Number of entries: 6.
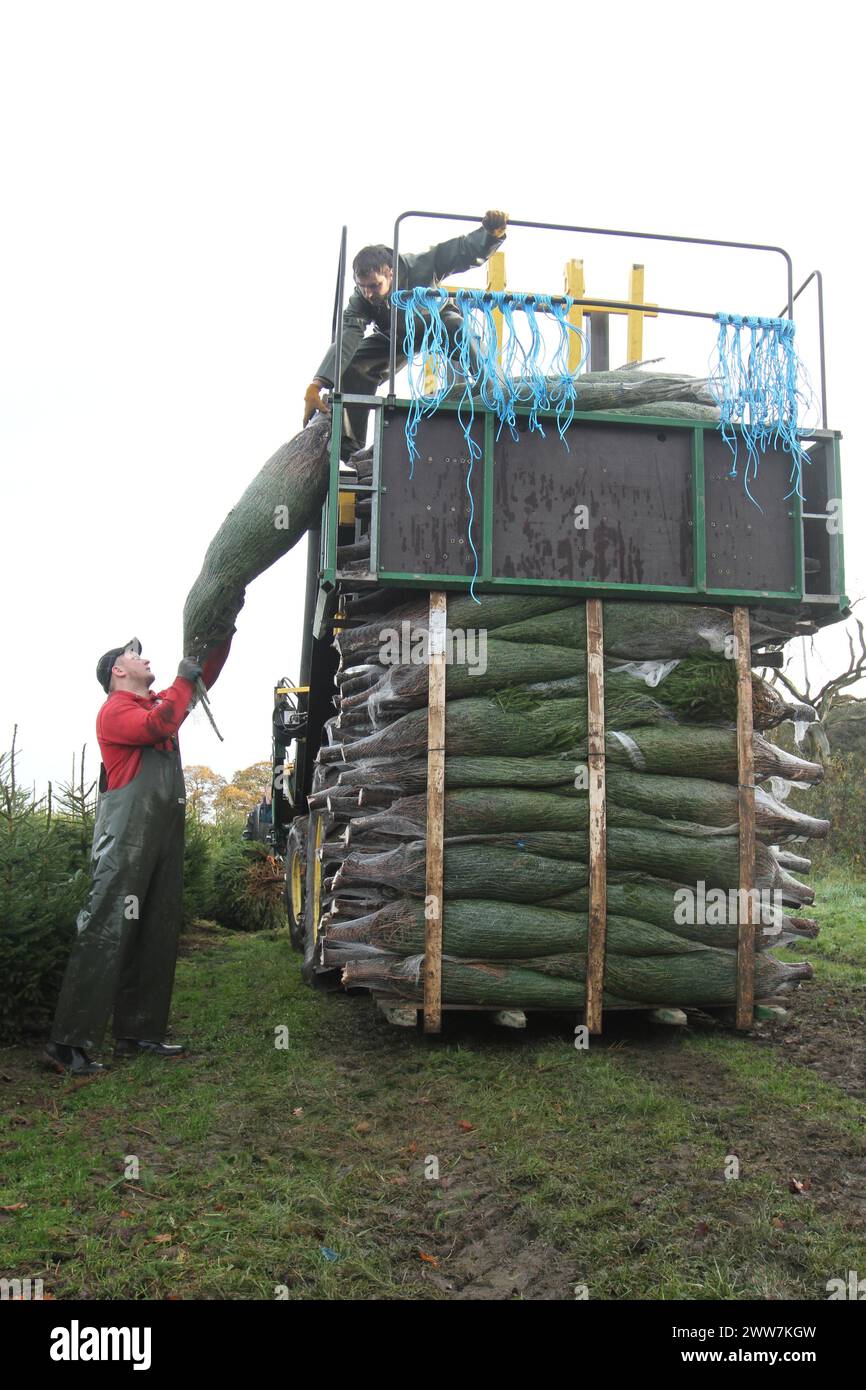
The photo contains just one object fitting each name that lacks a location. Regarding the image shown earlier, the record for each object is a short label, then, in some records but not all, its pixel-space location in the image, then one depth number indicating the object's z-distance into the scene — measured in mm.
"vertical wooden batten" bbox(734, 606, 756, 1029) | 6102
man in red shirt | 5938
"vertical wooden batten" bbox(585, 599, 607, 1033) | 5898
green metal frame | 6020
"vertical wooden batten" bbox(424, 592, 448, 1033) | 5820
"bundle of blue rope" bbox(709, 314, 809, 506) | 6297
